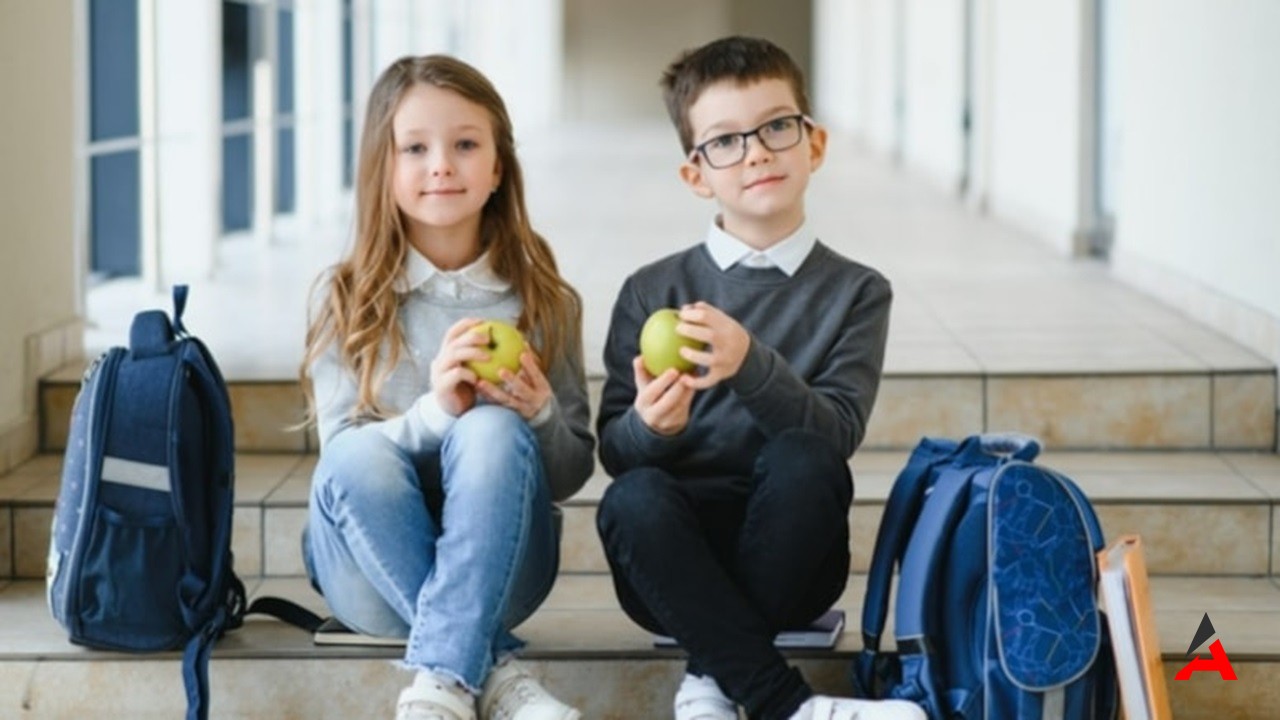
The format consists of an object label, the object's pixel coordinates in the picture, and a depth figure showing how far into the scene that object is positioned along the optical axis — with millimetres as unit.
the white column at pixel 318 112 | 8844
